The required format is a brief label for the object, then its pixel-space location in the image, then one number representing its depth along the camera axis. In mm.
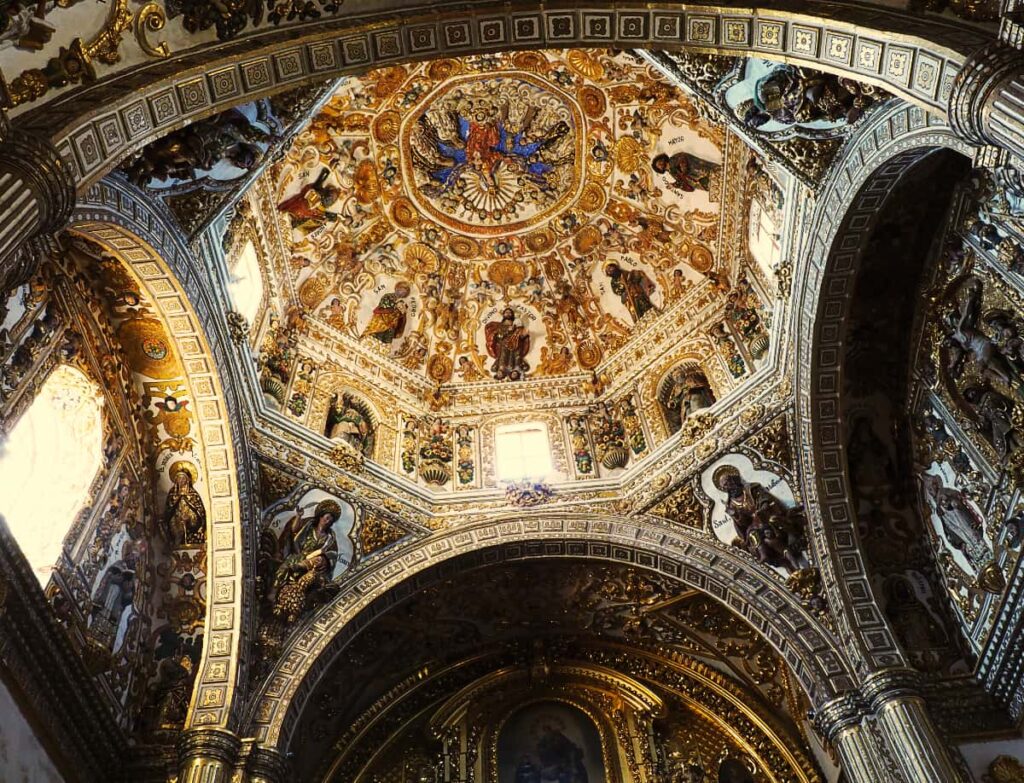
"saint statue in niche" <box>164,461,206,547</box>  12633
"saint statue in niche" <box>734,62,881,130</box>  10117
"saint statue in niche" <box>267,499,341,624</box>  12555
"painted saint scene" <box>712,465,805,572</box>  12641
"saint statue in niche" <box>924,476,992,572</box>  11266
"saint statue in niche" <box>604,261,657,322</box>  16250
